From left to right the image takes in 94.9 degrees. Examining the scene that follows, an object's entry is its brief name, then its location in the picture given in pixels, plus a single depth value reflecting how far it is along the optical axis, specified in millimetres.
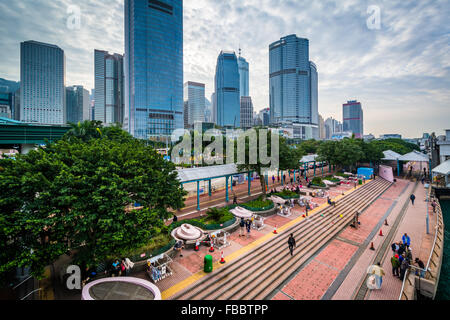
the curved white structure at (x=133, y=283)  8328
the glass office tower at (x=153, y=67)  116062
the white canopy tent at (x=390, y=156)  46000
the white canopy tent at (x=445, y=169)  29291
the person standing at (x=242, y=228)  16484
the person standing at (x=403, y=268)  12330
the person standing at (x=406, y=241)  14933
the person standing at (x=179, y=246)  13762
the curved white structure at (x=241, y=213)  18247
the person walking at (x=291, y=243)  14602
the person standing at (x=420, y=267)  11870
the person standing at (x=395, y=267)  12781
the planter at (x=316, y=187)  31391
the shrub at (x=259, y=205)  20930
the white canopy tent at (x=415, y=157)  41831
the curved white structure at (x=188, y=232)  14012
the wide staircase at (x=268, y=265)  10922
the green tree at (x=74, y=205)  8093
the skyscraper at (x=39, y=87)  182875
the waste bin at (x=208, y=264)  11625
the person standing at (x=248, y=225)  16859
